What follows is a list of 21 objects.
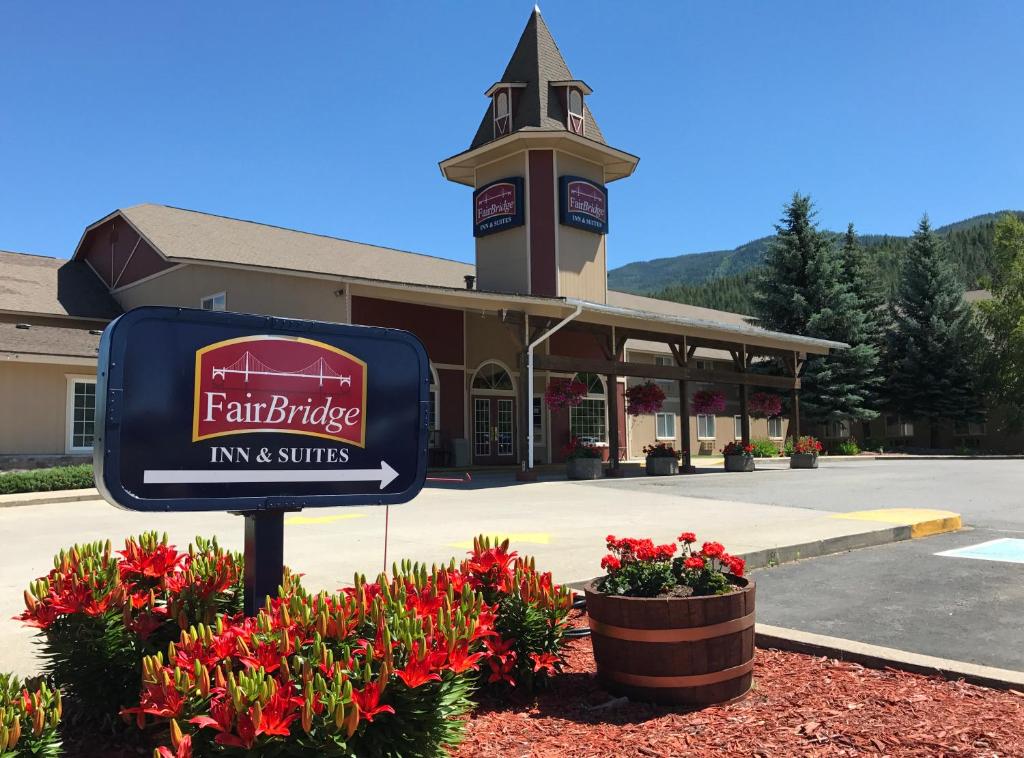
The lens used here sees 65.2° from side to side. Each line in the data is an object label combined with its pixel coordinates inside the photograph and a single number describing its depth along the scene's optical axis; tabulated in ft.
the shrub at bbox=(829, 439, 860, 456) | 116.67
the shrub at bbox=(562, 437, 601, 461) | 64.13
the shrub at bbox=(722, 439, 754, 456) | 77.56
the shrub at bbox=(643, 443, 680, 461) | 71.36
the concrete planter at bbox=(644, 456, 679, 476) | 70.13
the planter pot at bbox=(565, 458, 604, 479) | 63.10
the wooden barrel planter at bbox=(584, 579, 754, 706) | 12.47
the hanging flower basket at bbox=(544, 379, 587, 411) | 65.16
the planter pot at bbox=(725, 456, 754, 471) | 77.05
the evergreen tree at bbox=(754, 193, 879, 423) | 118.83
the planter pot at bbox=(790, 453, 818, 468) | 83.97
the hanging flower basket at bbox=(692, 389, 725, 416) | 76.79
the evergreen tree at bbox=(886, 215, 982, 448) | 123.44
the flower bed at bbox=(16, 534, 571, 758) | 8.52
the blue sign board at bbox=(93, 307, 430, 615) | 10.23
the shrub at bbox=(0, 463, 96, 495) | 53.57
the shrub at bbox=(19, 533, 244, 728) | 11.62
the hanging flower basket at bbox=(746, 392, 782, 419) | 84.64
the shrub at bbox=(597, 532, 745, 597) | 13.32
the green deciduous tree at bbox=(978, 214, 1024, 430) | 121.39
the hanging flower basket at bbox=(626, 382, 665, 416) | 69.31
